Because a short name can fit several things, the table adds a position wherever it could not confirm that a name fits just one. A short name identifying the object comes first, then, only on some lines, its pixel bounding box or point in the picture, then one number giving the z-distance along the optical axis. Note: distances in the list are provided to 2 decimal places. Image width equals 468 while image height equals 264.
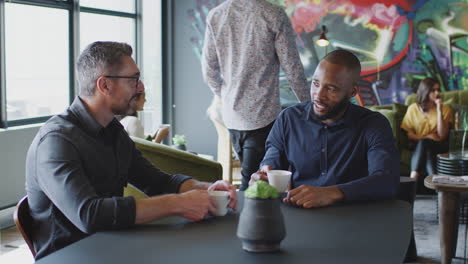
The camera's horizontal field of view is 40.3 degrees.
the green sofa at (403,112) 6.54
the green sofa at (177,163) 3.89
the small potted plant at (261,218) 1.51
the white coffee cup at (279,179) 2.16
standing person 3.70
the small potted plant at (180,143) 5.77
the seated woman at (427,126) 6.22
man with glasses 1.80
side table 3.96
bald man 2.54
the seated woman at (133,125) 4.68
